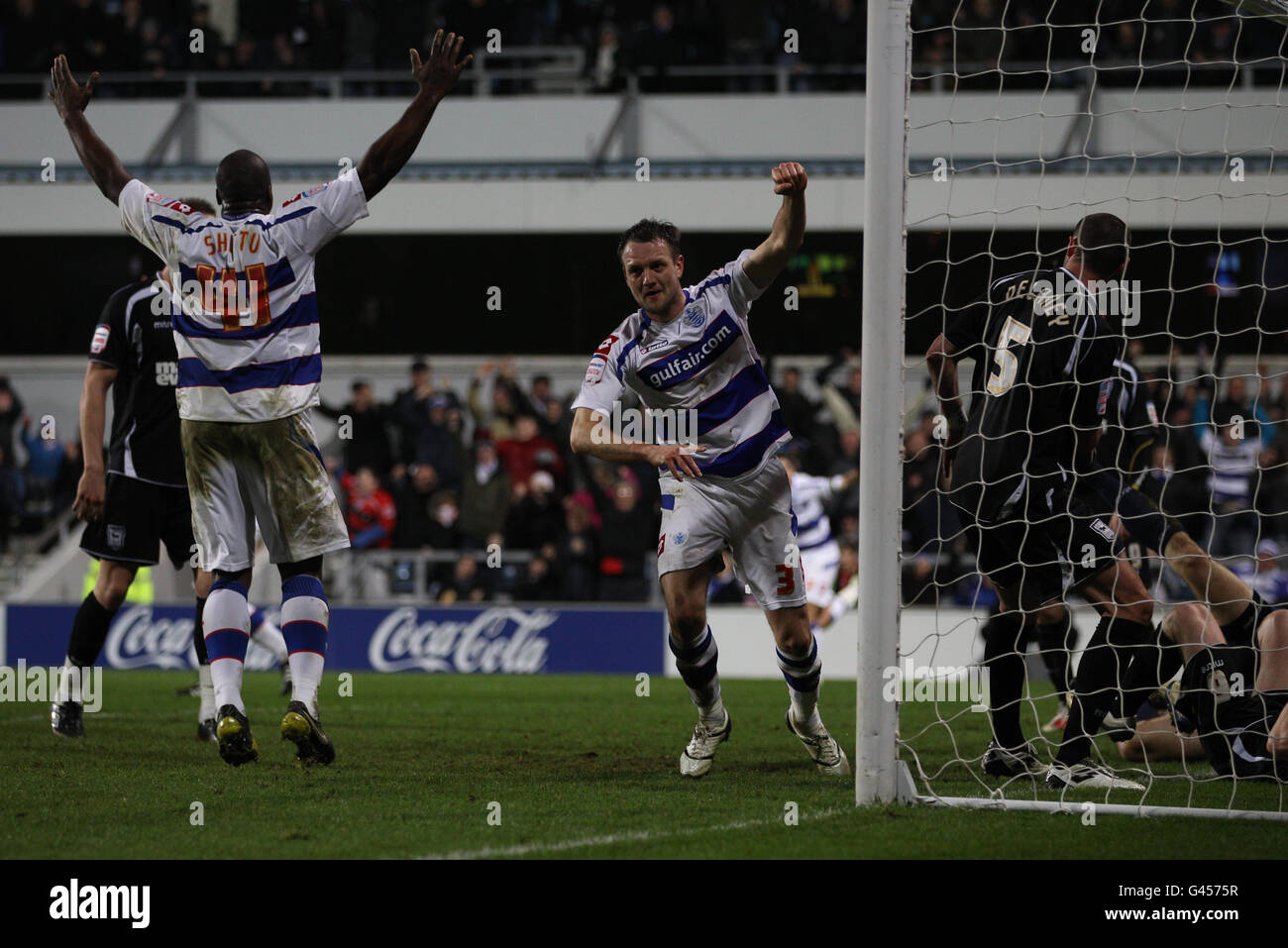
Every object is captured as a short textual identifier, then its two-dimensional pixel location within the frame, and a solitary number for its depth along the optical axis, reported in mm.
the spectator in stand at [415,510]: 15398
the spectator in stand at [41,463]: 17375
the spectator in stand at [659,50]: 18719
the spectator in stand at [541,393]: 16206
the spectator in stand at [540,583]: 14672
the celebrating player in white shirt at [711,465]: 5992
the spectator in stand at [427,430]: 15758
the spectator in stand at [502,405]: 15773
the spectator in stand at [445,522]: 15438
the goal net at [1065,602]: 4984
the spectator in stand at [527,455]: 15531
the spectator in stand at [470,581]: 14805
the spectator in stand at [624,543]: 15125
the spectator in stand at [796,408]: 15297
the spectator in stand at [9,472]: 16531
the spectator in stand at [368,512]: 15320
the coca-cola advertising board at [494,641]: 14055
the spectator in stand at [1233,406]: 14664
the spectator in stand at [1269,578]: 13711
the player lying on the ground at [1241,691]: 5879
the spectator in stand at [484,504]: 15281
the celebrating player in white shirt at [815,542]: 13281
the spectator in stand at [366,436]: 15617
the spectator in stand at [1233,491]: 14281
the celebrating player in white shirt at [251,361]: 5496
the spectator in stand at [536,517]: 14914
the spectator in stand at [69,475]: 16375
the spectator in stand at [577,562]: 14711
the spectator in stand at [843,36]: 18297
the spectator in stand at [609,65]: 18875
